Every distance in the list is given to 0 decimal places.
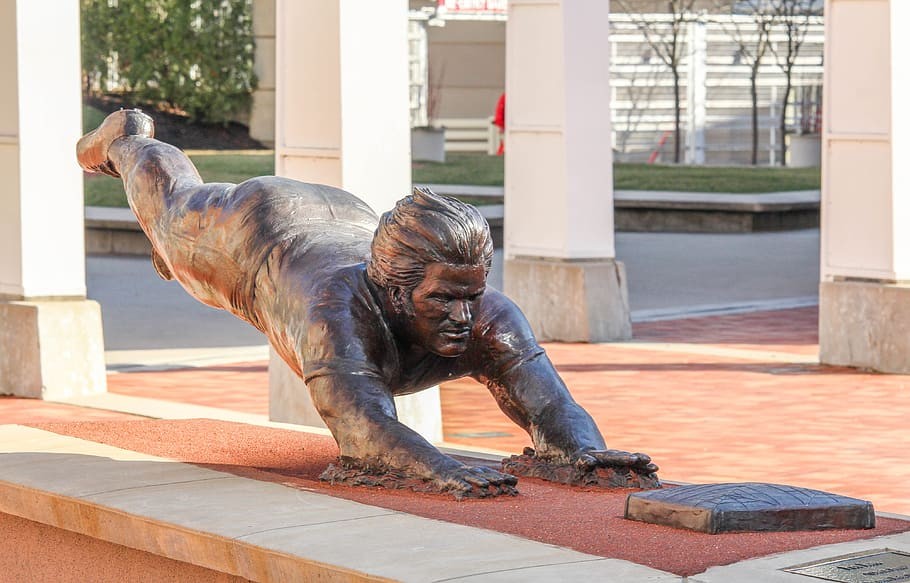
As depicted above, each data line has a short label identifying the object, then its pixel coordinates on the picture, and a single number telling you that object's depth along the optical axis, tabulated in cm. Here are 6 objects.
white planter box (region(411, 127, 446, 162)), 3033
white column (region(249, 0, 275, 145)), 3291
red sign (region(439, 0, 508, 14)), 3756
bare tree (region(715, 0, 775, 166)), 3127
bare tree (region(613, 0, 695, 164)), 3170
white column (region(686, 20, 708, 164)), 3428
